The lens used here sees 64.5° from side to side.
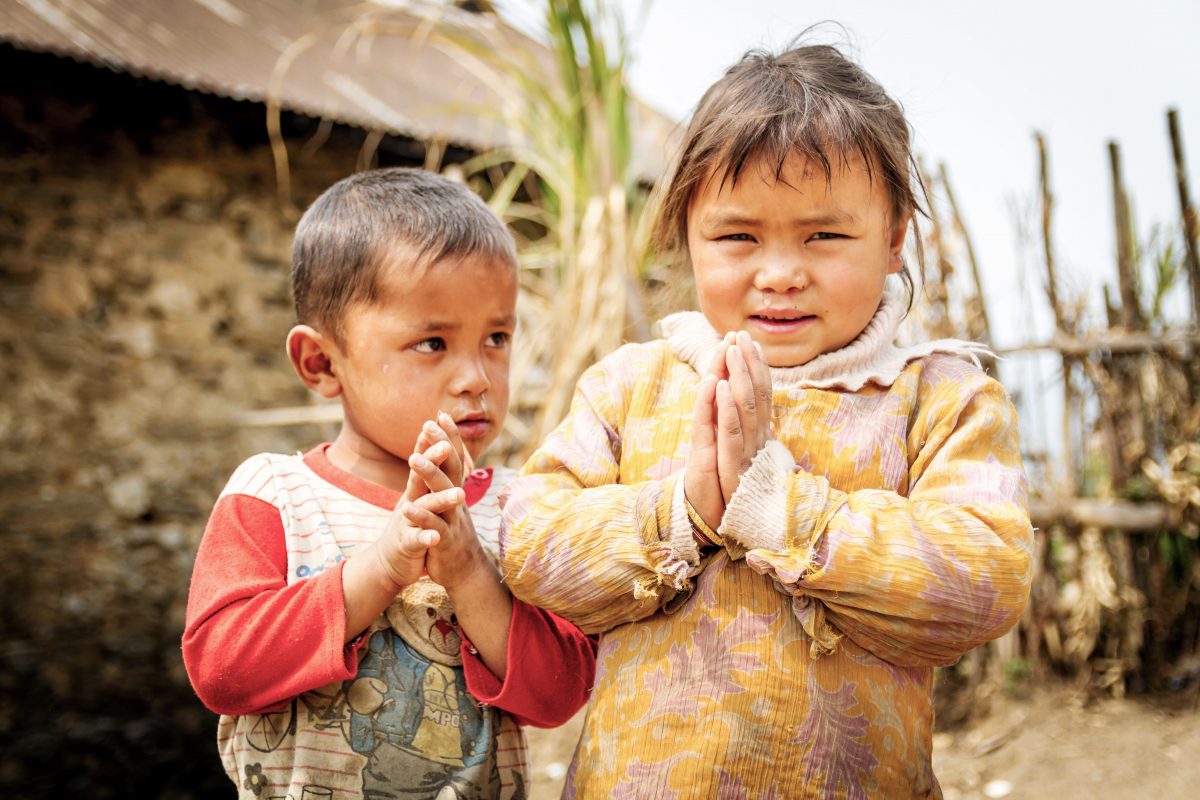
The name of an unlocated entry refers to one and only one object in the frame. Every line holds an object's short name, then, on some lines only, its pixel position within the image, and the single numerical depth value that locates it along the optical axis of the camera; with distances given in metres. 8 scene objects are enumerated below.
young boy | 1.42
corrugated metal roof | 4.97
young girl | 1.22
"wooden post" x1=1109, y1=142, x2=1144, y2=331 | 4.27
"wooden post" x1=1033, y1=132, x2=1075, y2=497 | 4.23
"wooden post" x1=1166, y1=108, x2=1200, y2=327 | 4.18
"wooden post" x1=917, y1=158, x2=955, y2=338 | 4.24
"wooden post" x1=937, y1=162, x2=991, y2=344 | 4.30
